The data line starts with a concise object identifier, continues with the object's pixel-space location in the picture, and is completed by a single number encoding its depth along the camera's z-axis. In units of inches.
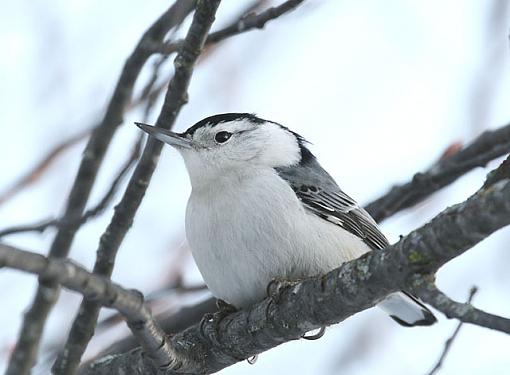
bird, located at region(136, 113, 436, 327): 318.3
